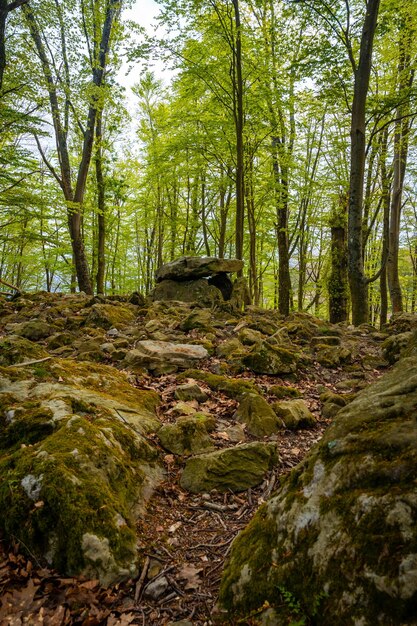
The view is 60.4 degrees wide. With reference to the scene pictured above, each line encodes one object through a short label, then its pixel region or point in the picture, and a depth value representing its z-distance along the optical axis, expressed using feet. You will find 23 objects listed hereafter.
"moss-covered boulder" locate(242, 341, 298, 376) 17.51
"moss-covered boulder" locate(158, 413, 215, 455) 10.71
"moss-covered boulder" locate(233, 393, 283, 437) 12.39
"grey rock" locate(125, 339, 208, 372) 16.58
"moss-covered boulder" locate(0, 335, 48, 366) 12.74
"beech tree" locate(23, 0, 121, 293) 38.70
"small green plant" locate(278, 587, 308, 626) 4.32
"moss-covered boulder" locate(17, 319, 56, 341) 19.71
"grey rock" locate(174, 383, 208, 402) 14.03
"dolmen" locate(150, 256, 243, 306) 33.55
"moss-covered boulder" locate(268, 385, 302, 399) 15.24
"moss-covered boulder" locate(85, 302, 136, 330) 22.59
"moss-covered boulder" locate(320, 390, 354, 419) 13.52
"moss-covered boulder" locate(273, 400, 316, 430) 12.68
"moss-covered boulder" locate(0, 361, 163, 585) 6.54
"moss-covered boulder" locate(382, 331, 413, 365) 18.65
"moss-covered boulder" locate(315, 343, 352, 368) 19.54
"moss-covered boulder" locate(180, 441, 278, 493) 9.44
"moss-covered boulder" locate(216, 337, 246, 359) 18.73
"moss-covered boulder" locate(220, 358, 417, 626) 3.98
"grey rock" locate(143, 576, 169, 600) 6.28
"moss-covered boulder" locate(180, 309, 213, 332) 22.99
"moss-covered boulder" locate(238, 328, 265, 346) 20.97
